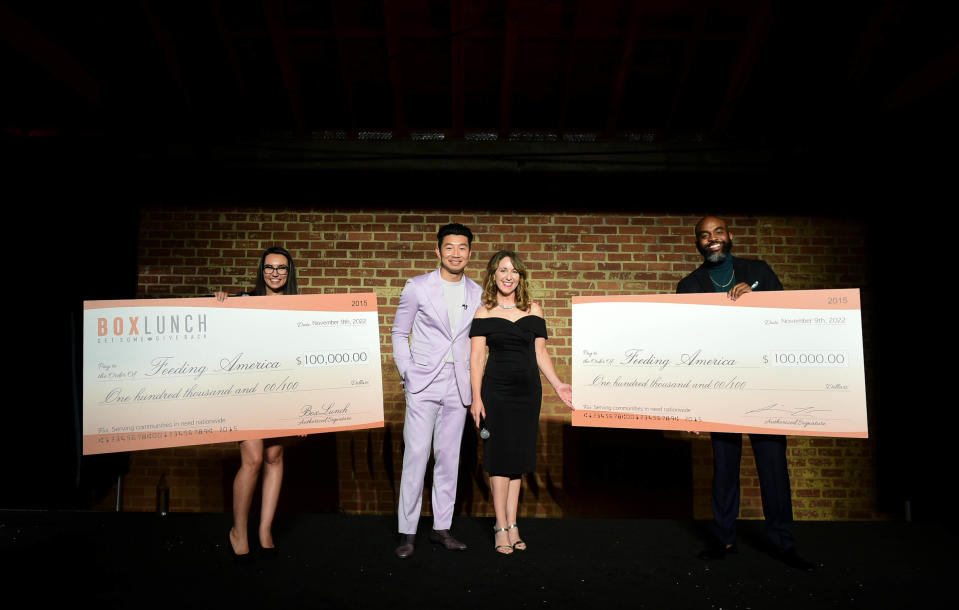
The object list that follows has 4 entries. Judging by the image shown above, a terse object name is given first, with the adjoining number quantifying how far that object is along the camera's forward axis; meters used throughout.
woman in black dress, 2.83
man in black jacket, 2.72
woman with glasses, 2.73
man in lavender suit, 2.89
